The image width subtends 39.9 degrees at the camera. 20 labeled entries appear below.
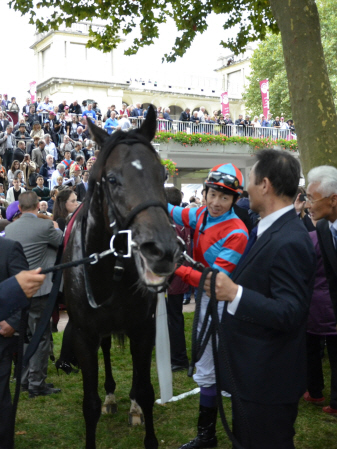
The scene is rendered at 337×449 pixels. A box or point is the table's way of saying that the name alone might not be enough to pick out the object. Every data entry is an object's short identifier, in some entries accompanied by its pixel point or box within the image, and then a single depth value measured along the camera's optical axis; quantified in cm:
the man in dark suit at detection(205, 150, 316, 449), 212
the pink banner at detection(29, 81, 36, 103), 3212
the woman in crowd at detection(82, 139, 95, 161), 1658
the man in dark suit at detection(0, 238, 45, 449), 303
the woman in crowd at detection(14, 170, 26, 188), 1259
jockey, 318
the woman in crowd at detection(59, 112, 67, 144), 1763
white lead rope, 340
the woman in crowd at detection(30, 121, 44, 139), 1608
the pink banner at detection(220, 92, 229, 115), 3291
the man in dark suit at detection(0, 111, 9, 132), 1495
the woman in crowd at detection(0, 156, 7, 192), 1302
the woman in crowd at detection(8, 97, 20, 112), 1866
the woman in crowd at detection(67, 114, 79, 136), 1822
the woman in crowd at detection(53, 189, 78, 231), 630
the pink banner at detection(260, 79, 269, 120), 3272
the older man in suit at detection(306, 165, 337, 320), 330
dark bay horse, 225
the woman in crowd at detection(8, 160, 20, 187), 1344
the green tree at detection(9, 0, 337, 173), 584
